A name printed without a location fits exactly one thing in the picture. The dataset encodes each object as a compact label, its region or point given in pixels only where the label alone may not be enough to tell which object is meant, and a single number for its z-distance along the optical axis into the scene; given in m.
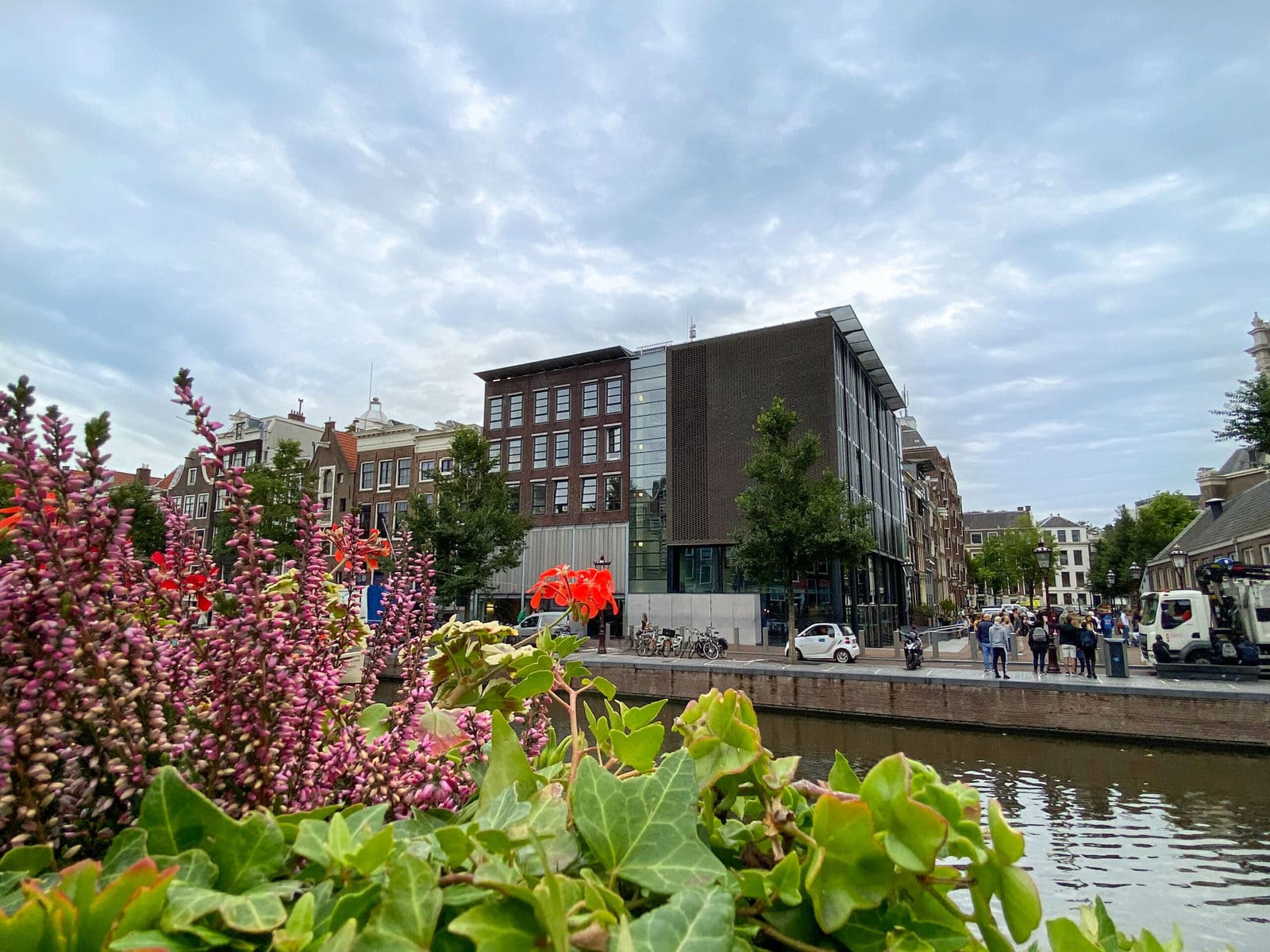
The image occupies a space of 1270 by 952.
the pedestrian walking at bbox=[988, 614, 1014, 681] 16.27
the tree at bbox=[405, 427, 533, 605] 27.14
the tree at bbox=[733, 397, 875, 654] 23.41
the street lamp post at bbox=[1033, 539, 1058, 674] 23.16
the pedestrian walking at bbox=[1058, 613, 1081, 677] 16.94
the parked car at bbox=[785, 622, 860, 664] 22.00
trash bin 16.05
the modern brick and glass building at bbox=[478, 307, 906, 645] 30.91
